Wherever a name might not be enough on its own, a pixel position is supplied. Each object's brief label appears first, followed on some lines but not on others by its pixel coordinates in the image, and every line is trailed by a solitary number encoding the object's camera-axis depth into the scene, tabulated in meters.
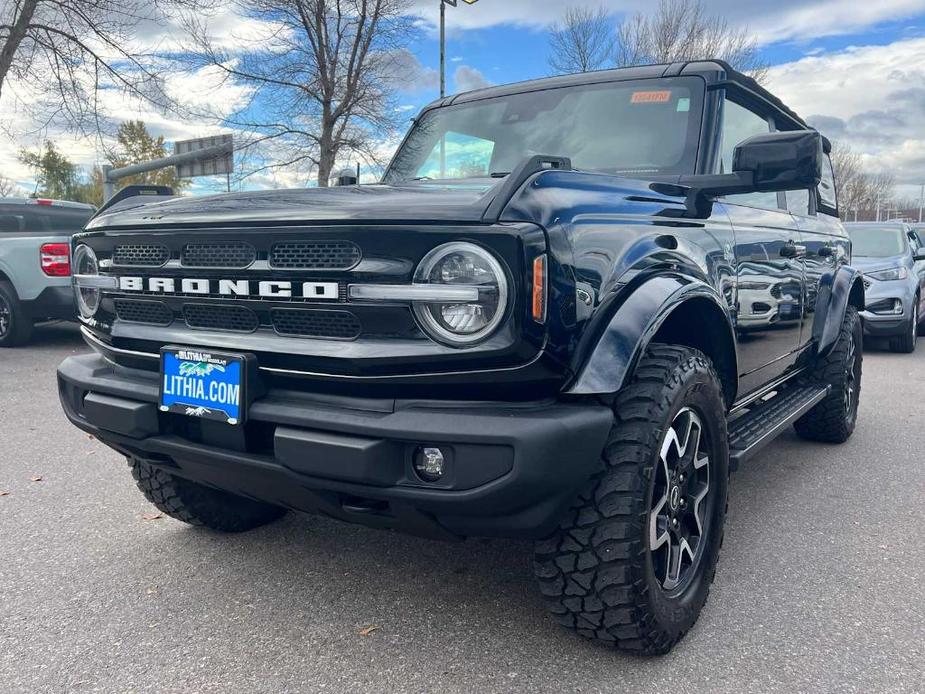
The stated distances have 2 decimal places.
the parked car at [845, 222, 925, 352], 8.66
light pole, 16.67
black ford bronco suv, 1.82
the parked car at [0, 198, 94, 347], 8.12
